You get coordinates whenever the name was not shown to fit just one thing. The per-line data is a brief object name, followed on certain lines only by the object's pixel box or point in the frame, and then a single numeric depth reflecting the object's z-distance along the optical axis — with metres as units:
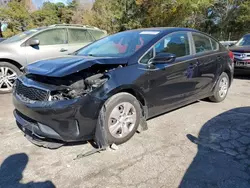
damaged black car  2.64
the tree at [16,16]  26.77
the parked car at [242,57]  7.10
